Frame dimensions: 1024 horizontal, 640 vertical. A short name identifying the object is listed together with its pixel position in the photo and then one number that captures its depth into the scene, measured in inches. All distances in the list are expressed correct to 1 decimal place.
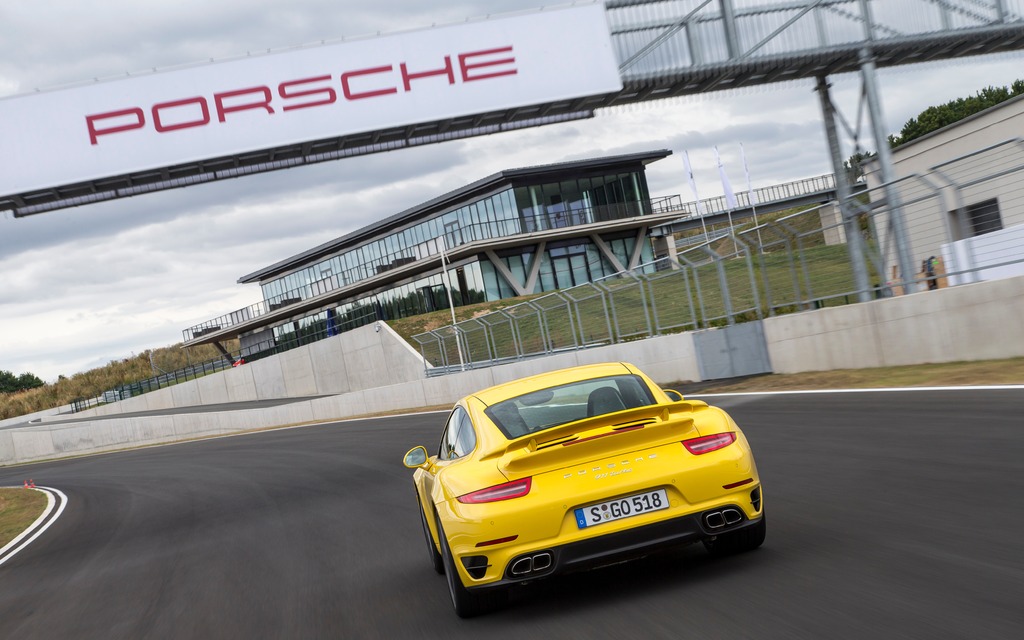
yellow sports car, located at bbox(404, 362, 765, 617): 204.2
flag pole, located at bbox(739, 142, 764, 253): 2457.3
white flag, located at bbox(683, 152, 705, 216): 2124.0
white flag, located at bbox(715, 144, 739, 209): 2017.7
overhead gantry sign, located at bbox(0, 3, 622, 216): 658.8
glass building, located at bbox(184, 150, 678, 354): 2290.8
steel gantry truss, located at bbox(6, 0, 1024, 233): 697.0
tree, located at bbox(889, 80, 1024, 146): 3261.6
